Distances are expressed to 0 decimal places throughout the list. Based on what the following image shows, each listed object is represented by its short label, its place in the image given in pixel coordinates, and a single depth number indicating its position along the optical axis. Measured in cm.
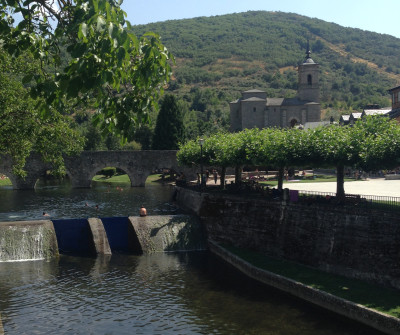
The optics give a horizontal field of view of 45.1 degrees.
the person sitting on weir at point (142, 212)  3375
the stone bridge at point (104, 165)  6594
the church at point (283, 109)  10419
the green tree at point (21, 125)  3362
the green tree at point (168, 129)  8356
